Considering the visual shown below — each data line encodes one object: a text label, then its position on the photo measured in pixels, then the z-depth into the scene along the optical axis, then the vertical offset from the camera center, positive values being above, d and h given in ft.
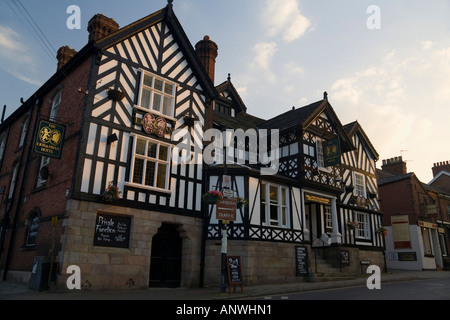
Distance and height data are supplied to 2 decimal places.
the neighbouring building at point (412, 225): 95.96 +13.19
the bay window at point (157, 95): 52.72 +25.51
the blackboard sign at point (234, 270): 42.59 -0.13
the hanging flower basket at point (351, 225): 74.43 +9.43
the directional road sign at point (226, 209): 41.93 +6.90
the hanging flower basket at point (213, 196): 44.88 +8.89
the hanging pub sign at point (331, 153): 67.48 +22.16
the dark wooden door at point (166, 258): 50.31 +1.38
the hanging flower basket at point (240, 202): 49.55 +9.21
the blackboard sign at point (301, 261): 58.95 +1.51
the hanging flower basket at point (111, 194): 43.65 +8.63
